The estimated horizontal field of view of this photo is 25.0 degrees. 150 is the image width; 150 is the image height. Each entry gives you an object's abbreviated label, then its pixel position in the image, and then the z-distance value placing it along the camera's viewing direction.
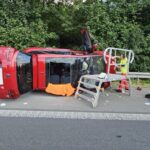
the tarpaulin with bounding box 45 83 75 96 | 8.95
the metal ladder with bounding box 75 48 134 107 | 8.27
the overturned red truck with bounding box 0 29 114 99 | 8.35
